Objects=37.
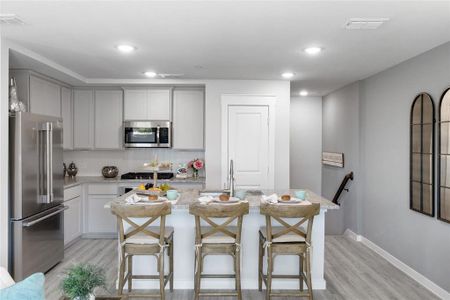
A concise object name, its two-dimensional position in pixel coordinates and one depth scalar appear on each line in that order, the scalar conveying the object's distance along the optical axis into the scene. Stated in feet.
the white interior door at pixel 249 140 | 17.52
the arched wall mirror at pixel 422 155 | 11.69
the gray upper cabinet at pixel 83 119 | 18.54
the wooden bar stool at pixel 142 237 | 9.28
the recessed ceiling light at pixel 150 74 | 15.69
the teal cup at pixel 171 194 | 11.09
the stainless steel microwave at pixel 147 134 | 18.10
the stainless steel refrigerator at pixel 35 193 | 11.16
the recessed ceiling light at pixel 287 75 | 15.79
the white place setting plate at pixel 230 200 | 10.31
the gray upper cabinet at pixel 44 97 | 14.57
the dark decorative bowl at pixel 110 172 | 18.66
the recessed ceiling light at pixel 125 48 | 11.50
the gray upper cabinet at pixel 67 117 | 17.54
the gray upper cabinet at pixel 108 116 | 18.61
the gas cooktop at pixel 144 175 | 18.24
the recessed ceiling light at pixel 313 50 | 11.57
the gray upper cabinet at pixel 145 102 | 18.30
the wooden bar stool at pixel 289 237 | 9.38
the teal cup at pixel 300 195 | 11.21
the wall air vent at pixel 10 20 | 8.80
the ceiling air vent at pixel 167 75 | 16.06
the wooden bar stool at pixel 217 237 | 9.41
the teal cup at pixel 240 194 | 11.32
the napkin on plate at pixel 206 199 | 10.37
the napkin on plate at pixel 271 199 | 10.47
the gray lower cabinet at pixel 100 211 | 17.33
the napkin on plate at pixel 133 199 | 10.19
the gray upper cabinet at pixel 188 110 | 18.43
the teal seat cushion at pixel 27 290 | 5.24
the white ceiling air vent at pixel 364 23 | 8.87
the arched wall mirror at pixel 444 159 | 10.77
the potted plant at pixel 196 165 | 18.39
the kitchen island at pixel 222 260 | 11.36
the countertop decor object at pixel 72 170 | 18.95
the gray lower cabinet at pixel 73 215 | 15.70
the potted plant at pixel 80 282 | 5.62
